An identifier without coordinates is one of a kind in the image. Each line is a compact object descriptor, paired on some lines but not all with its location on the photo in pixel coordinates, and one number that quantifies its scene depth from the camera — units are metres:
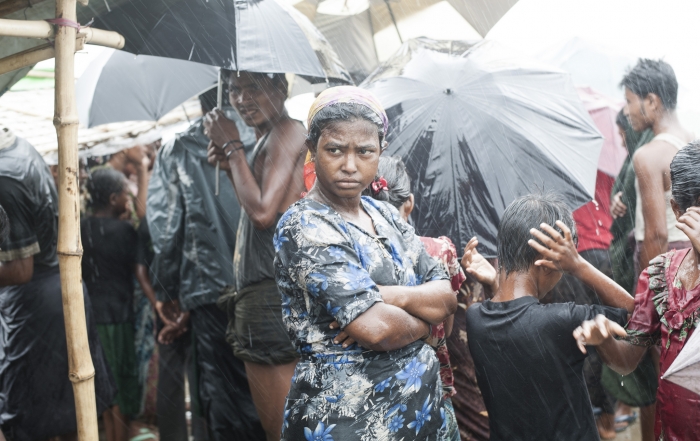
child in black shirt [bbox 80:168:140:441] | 5.66
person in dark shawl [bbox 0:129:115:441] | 3.96
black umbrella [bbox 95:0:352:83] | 3.71
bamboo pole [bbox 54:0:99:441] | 2.70
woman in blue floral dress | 2.29
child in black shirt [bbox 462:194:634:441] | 2.54
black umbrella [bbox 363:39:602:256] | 3.88
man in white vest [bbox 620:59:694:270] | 4.28
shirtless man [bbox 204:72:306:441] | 3.97
